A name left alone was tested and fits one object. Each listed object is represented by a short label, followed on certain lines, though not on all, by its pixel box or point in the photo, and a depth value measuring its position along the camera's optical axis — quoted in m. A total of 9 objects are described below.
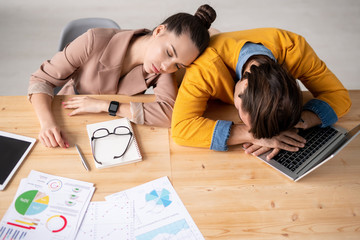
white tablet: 1.03
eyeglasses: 1.17
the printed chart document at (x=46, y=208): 0.89
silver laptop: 1.10
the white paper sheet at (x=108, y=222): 0.90
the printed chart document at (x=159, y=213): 0.91
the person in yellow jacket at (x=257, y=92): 0.98
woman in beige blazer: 1.22
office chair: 1.63
